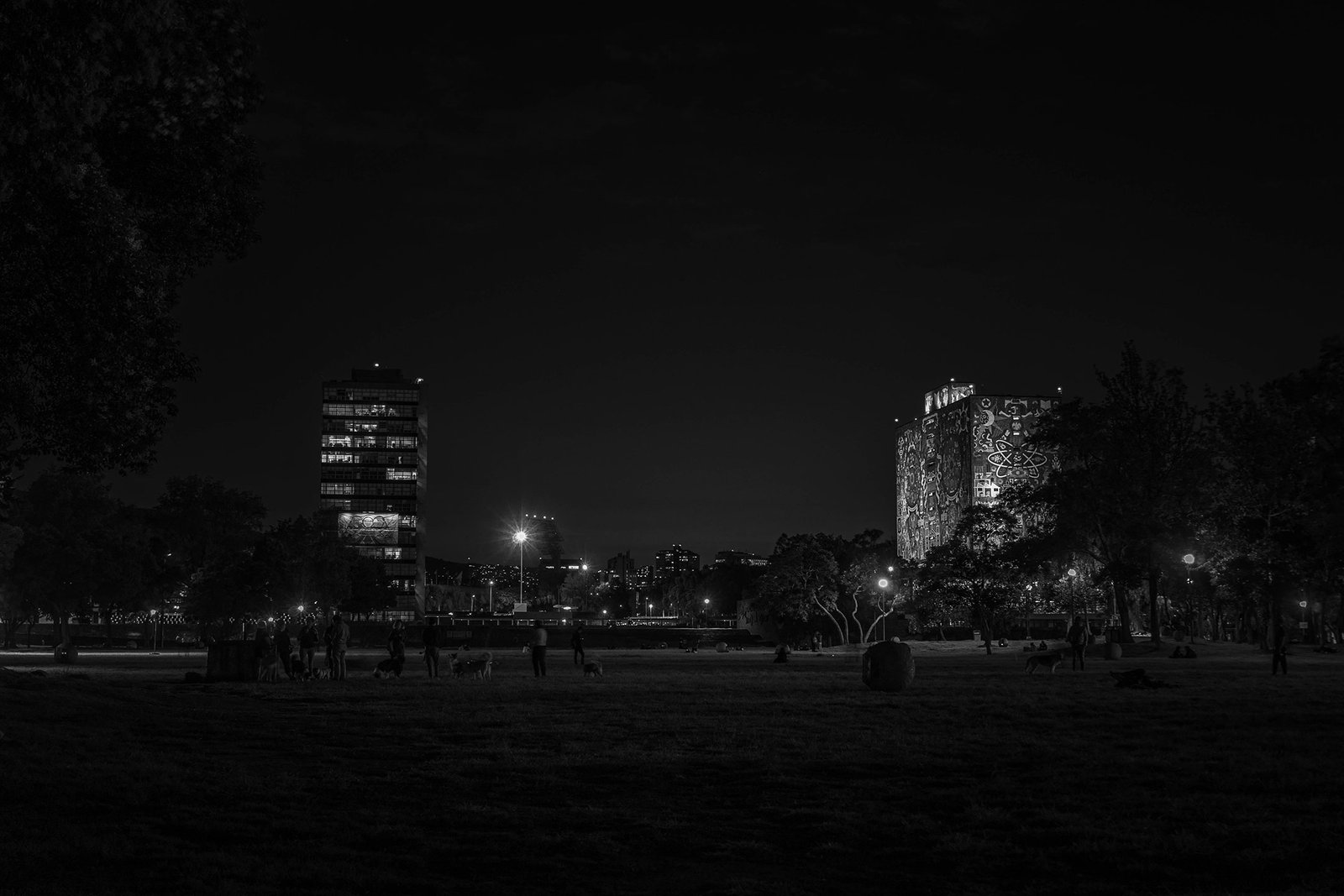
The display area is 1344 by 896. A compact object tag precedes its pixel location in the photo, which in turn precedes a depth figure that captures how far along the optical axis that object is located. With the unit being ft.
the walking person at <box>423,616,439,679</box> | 125.80
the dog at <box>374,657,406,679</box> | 119.75
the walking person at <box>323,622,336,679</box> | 116.98
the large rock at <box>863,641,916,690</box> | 98.43
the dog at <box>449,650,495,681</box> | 122.01
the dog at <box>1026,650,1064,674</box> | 125.39
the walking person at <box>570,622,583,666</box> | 151.94
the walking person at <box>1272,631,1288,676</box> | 125.18
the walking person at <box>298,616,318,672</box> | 121.80
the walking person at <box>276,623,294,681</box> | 117.65
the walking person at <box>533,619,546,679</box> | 123.03
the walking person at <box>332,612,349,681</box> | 116.78
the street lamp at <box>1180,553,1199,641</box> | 173.65
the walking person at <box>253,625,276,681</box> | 115.75
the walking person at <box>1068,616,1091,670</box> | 134.10
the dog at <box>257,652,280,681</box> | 114.42
